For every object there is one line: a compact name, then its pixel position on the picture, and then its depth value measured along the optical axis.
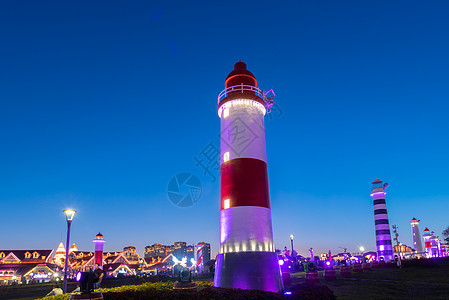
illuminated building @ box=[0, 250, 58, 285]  67.41
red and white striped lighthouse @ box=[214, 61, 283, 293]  21.39
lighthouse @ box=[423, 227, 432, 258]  80.12
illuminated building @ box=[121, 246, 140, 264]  108.50
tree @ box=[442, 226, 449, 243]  109.60
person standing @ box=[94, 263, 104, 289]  11.11
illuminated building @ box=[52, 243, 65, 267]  96.44
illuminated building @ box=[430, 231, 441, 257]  83.59
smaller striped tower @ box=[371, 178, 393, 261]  59.62
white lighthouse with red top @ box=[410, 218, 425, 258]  84.50
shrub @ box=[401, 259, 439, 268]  45.69
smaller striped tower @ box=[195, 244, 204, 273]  47.70
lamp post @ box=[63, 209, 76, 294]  21.34
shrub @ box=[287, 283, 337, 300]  16.74
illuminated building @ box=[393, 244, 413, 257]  139.20
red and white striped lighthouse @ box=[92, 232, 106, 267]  67.19
